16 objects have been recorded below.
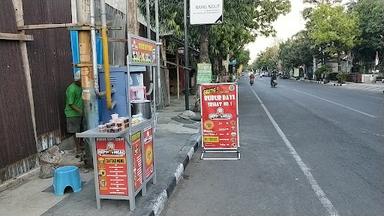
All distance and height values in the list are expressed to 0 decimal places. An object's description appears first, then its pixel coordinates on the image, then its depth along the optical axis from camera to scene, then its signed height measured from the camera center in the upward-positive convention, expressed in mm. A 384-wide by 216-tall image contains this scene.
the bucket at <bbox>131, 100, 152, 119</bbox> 5809 -585
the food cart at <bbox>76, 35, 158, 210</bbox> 5062 -1105
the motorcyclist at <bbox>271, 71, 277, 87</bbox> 40125 -1671
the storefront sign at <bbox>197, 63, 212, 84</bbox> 15656 -319
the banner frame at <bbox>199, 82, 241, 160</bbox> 8727 -1898
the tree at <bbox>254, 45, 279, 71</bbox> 130250 +1897
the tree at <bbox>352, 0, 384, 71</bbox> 45688 +3711
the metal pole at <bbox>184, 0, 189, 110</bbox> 15406 +136
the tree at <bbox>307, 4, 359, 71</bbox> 47875 +3984
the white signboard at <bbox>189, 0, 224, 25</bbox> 14586 +1922
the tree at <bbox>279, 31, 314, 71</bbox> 65500 +2046
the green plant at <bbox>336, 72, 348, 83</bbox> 47219 -1706
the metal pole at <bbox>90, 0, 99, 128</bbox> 6680 -105
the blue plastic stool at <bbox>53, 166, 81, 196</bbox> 5789 -1601
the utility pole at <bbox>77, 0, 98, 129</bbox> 6785 -222
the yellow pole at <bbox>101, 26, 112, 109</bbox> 6047 +155
